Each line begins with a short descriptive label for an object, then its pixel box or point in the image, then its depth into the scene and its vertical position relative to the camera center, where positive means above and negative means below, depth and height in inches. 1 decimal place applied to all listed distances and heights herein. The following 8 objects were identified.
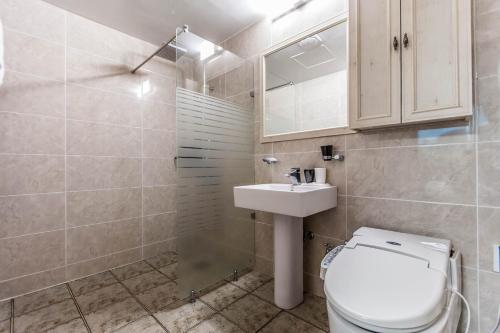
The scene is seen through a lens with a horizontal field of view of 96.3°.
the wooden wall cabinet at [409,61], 39.9 +20.6
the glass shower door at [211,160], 64.3 +2.1
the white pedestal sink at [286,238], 56.8 -20.0
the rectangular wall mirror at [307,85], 63.1 +25.6
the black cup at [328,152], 62.0 +3.9
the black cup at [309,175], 65.1 -2.6
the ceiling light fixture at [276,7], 72.6 +54.2
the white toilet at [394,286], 29.6 -18.6
